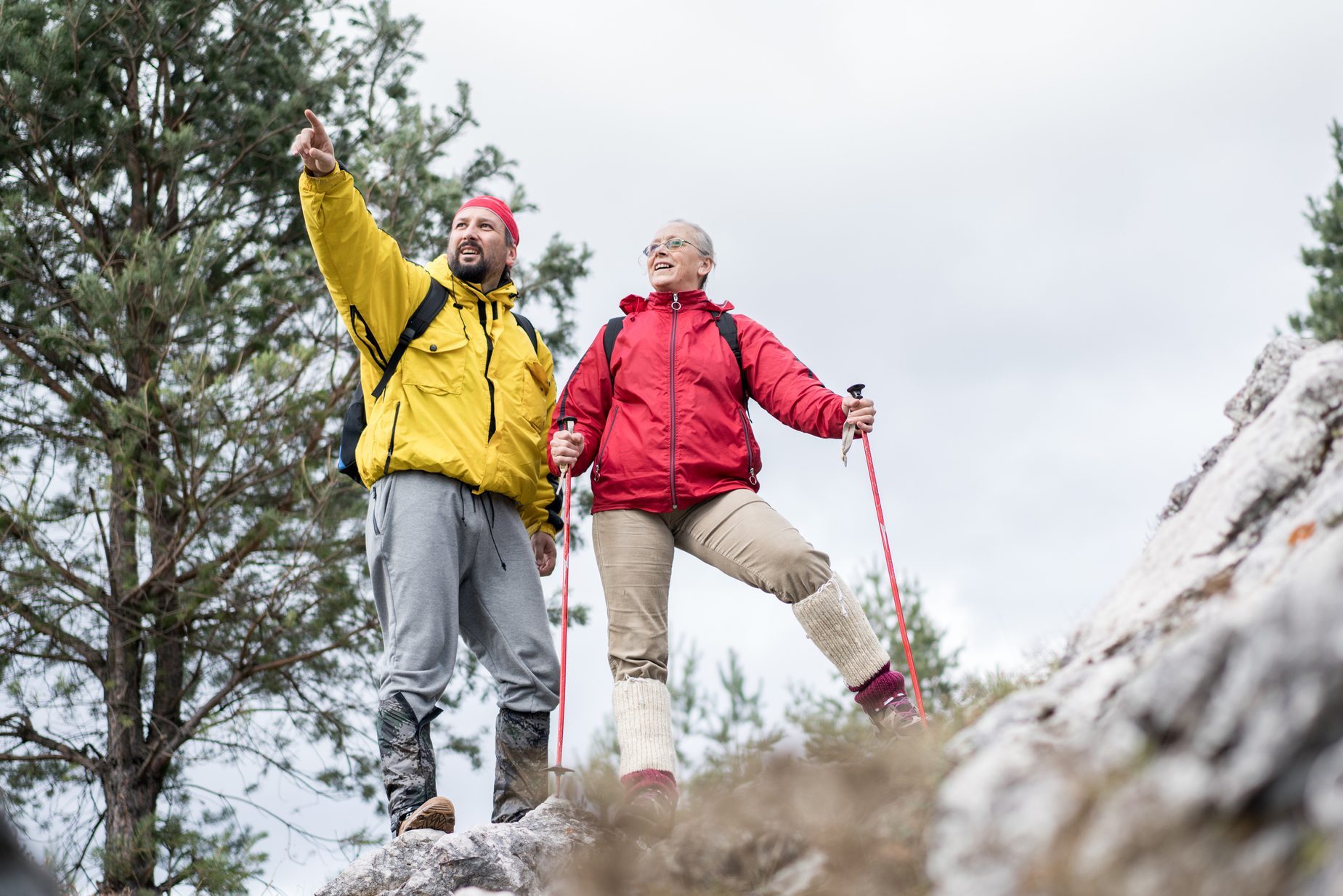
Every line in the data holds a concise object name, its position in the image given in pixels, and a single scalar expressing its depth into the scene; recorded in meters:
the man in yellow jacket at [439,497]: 4.12
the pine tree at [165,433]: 8.04
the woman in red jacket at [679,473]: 3.99
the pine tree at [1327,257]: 11.58
